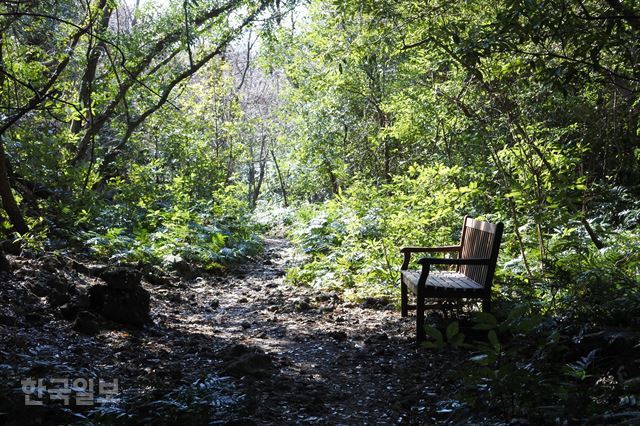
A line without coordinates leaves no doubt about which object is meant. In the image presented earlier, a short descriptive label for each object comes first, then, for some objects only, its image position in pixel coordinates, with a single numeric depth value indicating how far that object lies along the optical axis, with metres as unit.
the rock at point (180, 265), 8.72
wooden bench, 5.27
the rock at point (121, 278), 5.24
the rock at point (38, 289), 5.31
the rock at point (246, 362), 4.18
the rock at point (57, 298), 5.17
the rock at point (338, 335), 5.54
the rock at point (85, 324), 4.71
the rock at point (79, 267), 6.89
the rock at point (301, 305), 6.97
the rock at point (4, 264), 5.47
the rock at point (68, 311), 4.95
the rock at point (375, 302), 6.86
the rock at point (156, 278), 7.88
